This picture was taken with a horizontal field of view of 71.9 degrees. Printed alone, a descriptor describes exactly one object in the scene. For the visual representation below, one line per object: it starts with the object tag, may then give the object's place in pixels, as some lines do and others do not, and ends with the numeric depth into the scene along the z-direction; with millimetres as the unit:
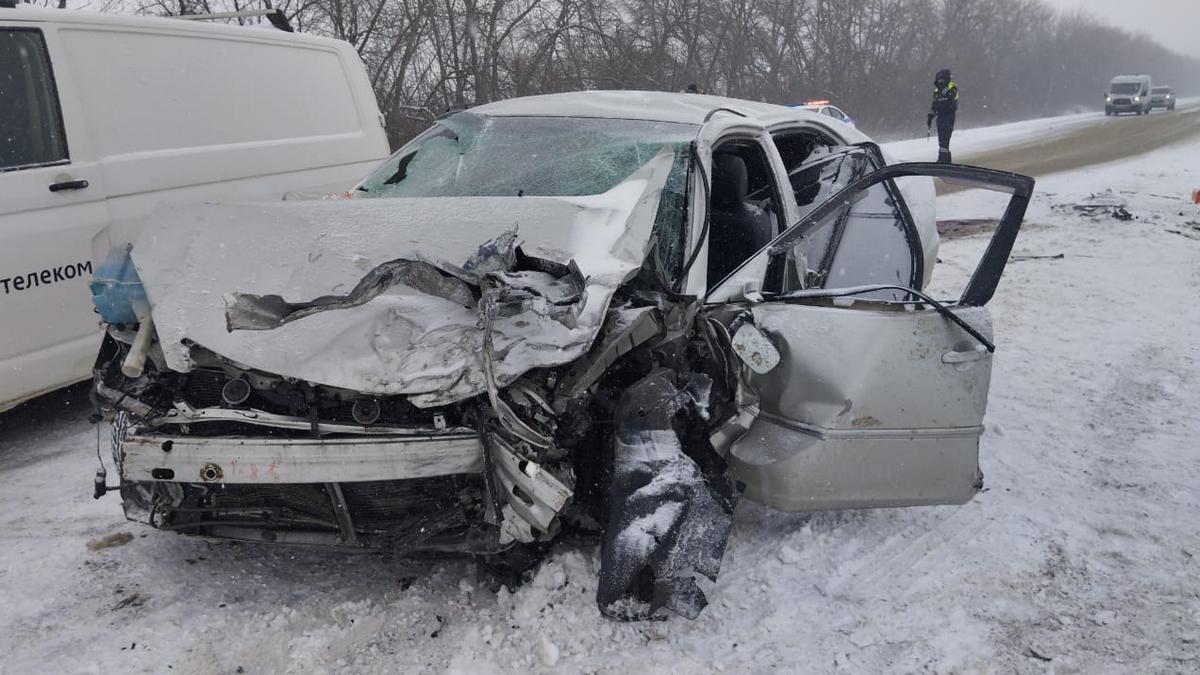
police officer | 15492
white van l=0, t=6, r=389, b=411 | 3756
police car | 14862
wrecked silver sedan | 2438
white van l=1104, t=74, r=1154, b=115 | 36719
